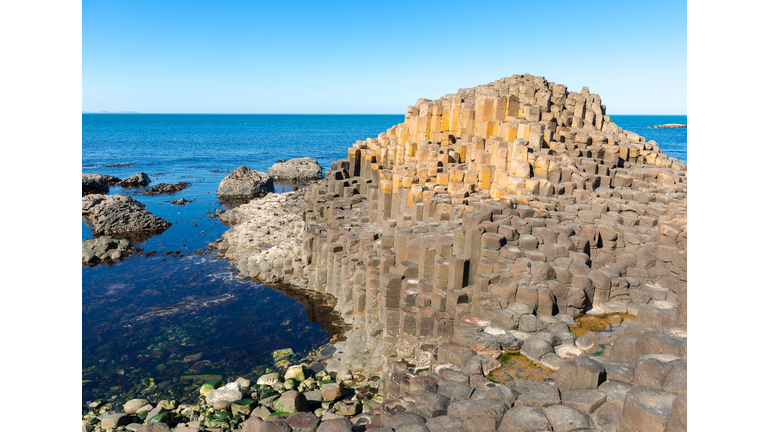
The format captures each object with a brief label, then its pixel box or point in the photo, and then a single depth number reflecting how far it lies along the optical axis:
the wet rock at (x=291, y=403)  10.66
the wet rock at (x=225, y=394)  12.40
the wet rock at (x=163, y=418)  11.39
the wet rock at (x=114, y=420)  11.55
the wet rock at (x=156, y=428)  10.27
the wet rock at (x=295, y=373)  13.60
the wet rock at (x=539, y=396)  6.87
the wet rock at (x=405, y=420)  7.50
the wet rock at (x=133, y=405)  12.65
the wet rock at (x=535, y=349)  9.30
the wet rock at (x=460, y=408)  7.45
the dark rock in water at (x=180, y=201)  43.09
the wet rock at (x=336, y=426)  7.79
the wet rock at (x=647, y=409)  5.46
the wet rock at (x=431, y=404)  7.86
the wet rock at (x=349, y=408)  11.20
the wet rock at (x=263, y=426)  8.36
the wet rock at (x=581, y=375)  7.03
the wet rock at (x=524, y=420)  6.35
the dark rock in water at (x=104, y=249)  26.77
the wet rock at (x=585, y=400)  6.57
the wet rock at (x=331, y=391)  11.85
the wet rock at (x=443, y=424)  7.11
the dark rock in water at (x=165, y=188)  49.62
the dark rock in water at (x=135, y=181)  53.38
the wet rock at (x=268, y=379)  13.34
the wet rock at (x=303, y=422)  8.40
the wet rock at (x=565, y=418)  6.25
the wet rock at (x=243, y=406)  11.60
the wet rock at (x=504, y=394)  7.32
